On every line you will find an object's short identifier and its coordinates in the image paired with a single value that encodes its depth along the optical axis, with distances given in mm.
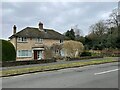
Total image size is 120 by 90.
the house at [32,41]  18578
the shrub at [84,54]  20062
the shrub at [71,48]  17965
